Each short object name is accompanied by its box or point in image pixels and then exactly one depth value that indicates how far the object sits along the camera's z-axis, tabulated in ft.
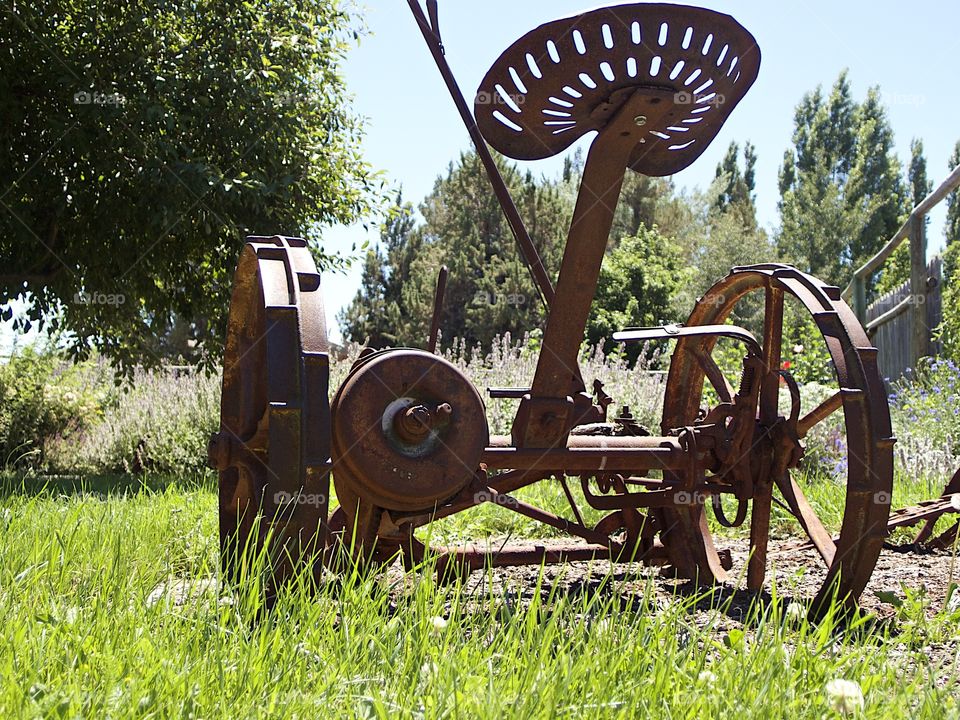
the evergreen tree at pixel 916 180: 102.83
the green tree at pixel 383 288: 100.68
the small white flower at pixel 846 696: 5.41
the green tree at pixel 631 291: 82.94
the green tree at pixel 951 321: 29.19
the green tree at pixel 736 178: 127.00
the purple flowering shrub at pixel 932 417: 20.07
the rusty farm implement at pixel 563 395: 8.33
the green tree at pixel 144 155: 21.08
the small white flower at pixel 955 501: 11.40
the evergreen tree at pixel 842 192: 108.78
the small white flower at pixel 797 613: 8.23
